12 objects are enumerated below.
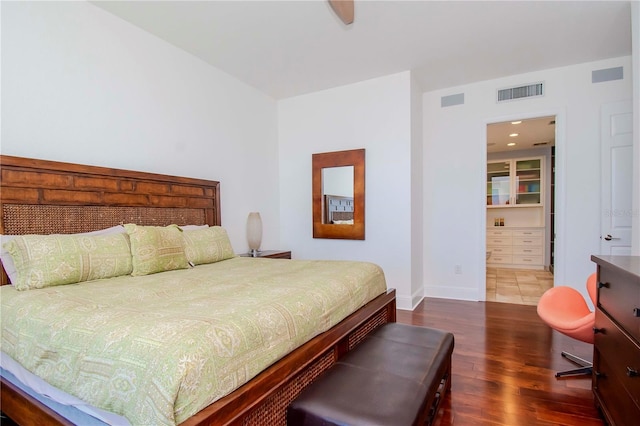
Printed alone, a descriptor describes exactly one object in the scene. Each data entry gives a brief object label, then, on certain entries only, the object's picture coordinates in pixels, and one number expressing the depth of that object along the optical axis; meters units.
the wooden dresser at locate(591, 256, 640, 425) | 1.35
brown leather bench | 1.21
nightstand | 3.96
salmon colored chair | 2.18
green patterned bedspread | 1.01
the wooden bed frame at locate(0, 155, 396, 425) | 1.25
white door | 3.52
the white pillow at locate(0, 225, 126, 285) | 1.93
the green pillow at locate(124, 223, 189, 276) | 2.27
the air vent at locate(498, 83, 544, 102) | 3.96
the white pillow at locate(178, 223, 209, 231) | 3.09
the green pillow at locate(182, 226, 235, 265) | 2.78
